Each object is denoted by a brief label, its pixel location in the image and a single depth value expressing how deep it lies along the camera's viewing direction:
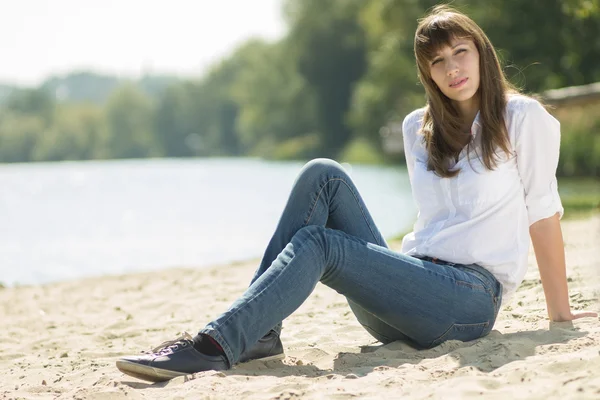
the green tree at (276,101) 49.38
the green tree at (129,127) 86.56
